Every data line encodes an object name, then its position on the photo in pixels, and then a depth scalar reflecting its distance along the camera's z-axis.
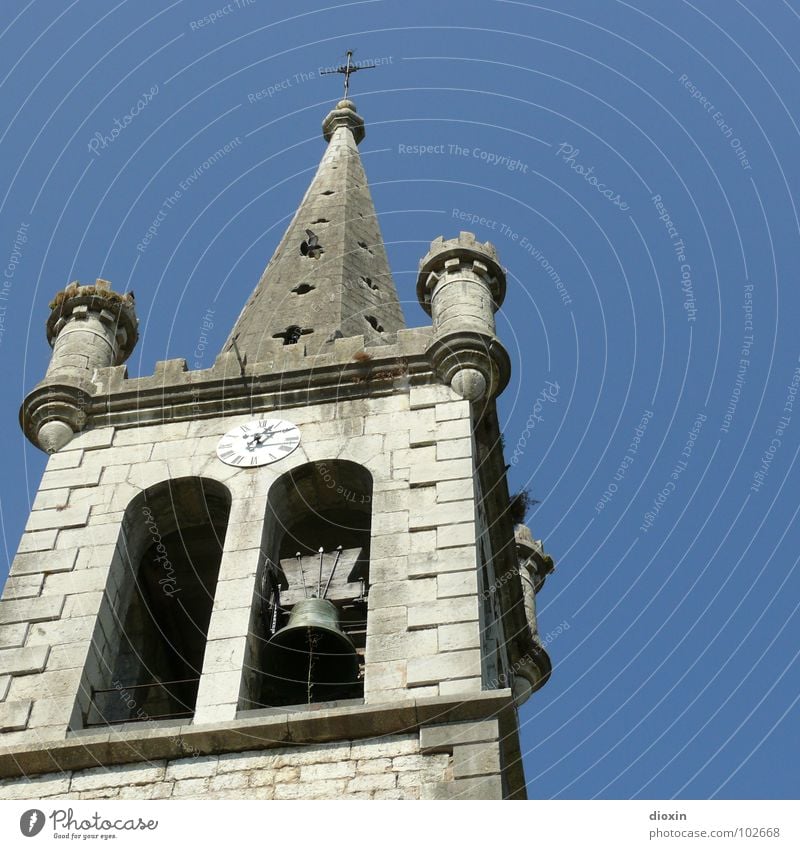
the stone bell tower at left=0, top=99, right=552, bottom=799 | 14.30
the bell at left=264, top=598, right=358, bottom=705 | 15.84
